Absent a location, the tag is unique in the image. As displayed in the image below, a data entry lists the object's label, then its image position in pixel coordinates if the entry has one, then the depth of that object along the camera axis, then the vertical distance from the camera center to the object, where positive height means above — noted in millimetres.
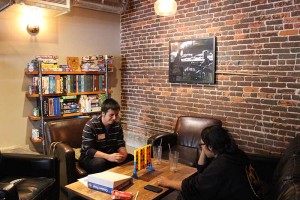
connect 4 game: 2178 -643
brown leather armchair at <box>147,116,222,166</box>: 3437 -769
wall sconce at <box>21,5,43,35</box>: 3826 +838
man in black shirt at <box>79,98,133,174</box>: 2691 -644
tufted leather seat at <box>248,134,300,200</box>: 1495 -658
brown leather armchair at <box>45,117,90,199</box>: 2740 -734
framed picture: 3645 +264
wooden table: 1850 -779
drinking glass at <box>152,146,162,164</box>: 2450 -680
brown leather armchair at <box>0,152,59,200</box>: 2533 -883
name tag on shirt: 2809 -587
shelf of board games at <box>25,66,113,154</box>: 3826 -221
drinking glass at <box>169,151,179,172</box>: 2316 -688
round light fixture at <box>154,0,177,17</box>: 3412 +910
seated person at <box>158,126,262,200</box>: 1633 -595
